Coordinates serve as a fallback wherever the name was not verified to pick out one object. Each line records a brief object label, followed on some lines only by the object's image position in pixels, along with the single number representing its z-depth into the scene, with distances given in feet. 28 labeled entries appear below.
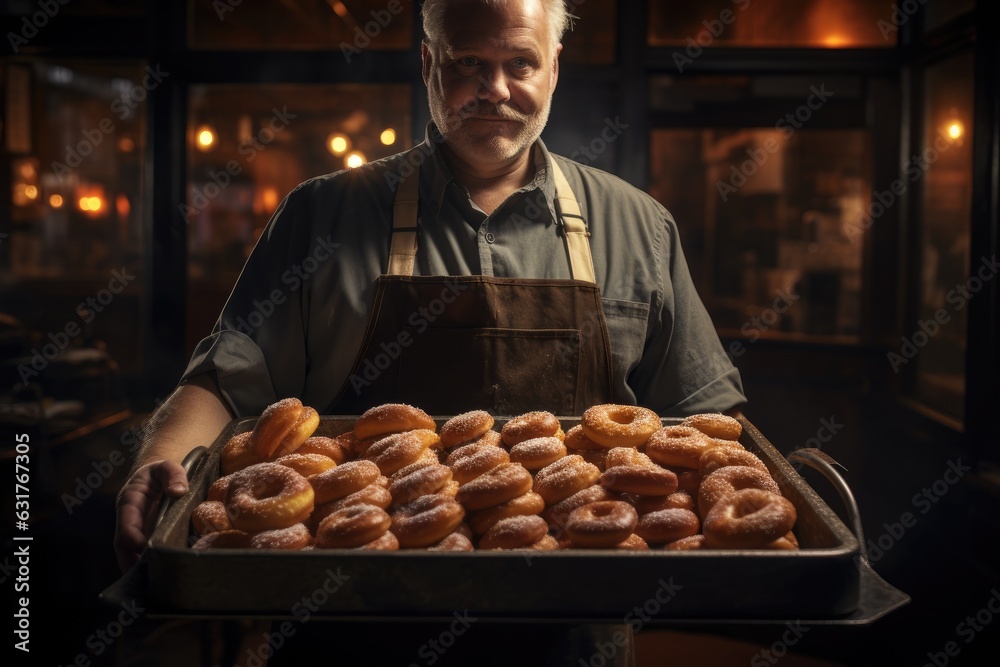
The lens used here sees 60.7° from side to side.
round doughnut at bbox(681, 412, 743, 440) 5.31
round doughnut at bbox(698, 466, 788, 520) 4.46
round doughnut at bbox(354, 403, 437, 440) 5.25
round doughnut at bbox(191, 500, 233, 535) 4.29
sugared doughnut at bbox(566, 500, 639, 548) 4.08
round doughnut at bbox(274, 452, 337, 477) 4.83
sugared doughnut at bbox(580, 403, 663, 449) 5.11
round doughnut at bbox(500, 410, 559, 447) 5.20
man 6.88
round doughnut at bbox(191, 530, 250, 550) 4.14
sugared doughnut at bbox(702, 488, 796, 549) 3.98
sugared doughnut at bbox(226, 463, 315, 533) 4.20
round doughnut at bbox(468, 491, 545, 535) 4.48
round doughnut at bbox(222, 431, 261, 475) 5.11
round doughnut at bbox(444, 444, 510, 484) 4.78
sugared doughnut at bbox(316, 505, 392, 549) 4.12
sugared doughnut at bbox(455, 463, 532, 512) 4.50
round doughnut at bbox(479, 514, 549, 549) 4.21
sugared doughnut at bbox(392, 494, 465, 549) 4.22
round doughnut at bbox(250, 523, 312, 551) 4.02
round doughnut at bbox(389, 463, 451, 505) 4.52
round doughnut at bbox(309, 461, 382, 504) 4.59
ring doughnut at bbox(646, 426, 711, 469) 4.88
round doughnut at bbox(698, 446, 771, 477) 4.73
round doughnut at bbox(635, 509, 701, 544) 4.24
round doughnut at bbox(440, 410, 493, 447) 5.20
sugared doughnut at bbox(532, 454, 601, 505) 4.67
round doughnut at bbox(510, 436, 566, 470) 4.95
